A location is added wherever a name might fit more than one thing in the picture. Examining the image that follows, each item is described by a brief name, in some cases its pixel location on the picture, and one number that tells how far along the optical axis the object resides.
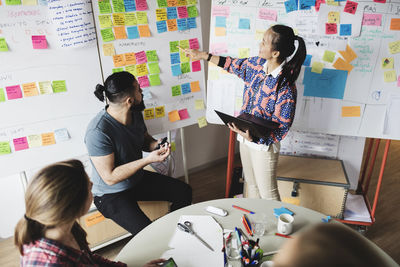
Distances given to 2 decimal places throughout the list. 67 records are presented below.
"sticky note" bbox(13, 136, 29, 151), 1.81
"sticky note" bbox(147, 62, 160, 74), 2.17
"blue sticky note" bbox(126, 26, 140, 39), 2.03
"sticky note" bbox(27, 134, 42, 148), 1.84
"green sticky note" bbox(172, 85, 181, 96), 2.31
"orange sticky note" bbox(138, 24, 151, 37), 2.07
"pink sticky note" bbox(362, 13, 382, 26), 2.03
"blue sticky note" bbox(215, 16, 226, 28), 2.23
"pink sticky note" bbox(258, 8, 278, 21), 2.14
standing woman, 1.80
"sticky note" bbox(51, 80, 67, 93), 1.85
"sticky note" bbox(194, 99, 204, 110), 2.45
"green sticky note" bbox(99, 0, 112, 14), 1.90
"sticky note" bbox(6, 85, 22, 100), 1.72
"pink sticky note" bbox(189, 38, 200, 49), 2.32
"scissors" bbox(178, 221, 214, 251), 1.32
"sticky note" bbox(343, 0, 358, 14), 2.04
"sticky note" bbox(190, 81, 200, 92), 2.39
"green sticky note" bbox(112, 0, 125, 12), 1.95
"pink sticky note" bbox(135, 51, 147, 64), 2.10
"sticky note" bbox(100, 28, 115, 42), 1.94
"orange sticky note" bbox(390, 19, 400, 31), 2.01
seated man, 1.73
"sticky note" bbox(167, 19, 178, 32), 2.17
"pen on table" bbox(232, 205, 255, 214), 1.50
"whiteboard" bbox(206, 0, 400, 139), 2.07
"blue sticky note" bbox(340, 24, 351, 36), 2.08
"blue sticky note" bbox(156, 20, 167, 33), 2.14
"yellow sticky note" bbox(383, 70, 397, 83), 2.10
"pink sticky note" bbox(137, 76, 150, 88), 2.14
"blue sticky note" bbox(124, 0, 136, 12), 1.99
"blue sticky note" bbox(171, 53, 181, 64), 2.25
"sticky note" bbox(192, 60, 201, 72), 2.36
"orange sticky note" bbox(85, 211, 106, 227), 2.11
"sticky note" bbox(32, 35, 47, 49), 1.74
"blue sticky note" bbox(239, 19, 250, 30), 2.19
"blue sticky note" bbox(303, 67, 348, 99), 2.18
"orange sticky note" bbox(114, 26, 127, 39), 1.98
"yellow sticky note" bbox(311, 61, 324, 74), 2.19
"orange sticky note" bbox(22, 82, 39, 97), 1.76
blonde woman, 1.01
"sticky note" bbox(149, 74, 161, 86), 2.19
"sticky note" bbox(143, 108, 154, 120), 2.22
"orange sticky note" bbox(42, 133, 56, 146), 1.88
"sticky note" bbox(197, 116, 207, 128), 2.50
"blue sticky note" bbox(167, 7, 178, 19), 2.16
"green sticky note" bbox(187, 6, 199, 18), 2.25
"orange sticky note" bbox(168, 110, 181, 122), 2.35
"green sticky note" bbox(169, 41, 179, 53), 2.22
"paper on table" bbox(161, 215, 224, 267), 1.22
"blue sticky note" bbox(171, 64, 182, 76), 2.27
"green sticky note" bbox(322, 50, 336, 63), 2.15
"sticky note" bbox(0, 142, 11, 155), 1.77
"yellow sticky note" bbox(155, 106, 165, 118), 2.28
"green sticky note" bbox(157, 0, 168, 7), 2.10
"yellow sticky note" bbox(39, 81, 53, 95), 1.81
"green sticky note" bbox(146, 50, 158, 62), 2.14
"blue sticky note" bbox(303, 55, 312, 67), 2.19
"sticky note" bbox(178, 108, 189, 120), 2.39
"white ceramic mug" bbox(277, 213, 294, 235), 1.35
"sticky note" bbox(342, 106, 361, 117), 2.21
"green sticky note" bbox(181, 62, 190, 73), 2.31
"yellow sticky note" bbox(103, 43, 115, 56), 1.97
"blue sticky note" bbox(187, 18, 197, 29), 2.27
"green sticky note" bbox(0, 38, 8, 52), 1.66
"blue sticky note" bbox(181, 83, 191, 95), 2.35
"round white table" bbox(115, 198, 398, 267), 1.27
